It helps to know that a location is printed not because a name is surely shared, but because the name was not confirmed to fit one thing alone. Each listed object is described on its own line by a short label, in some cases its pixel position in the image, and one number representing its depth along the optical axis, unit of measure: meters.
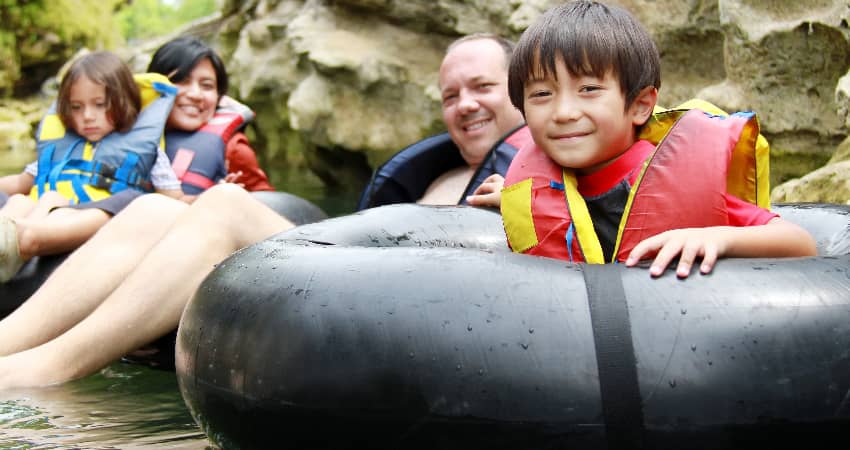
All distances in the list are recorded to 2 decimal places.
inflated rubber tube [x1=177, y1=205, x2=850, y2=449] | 1.48
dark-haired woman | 3.83
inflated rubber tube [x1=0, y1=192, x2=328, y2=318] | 2.96
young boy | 1.80
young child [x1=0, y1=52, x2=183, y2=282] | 3.57
